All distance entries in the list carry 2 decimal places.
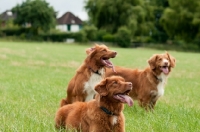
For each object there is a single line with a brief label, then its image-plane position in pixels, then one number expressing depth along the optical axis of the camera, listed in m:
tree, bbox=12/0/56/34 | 74.50
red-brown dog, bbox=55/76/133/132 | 5.86
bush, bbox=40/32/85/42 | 67.31
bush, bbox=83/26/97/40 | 67.50
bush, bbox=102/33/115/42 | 66.06
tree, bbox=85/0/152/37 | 68.88
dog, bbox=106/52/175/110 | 9.29
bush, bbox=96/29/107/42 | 68.62
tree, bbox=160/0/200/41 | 63.88
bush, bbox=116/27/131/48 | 64.00
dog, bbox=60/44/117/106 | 8.30
